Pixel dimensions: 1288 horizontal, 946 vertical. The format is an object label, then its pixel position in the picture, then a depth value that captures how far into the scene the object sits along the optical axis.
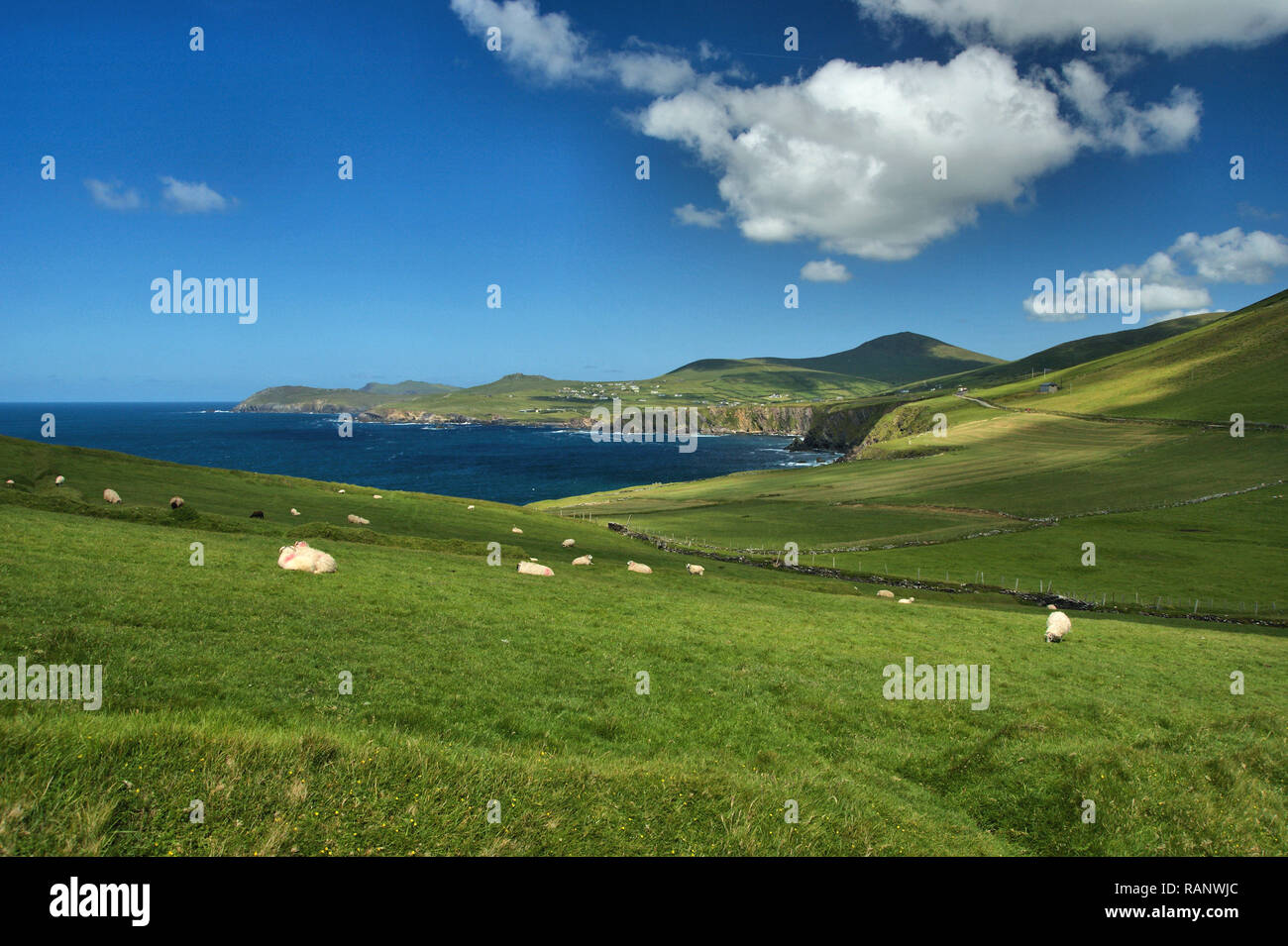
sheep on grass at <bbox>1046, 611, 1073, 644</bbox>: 35.22
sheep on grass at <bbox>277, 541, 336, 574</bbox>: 27.61
